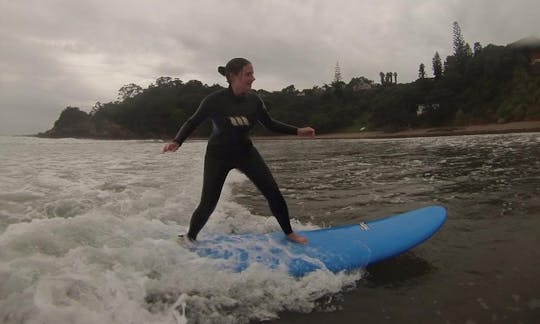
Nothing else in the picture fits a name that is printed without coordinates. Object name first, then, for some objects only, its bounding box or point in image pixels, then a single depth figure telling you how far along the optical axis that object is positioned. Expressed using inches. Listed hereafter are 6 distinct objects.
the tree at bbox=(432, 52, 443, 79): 2986.7
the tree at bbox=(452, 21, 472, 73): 2801.2
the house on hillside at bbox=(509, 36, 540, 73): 2536.9
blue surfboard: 152.2
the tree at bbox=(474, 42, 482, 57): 2915.8
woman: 161.2
